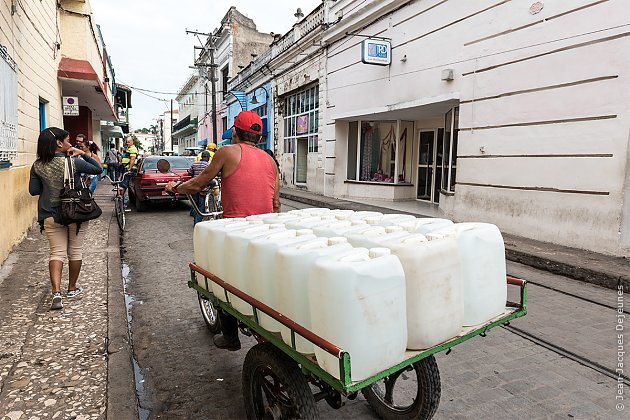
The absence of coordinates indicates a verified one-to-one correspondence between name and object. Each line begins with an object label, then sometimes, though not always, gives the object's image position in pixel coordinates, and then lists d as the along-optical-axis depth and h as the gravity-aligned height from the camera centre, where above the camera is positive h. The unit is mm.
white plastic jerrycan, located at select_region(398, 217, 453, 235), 2590 -389
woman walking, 4273 -378
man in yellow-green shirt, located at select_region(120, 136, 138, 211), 11808 -140
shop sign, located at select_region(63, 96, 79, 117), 13367 +1472
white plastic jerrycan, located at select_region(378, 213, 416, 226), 2880 -396
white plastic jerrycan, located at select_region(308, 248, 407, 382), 1799 -626
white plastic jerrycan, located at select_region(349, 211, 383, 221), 3095 -401
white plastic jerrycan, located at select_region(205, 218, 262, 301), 2828 -582
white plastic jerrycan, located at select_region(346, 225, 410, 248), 2258 -409
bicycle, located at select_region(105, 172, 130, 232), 9016 -1069
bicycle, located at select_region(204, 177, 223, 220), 8500 -854
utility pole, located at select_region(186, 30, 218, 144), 27453 +6933
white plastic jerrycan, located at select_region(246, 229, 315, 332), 2301 -592
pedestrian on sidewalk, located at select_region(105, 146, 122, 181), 13219 -199
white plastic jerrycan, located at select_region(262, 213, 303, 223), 3104 -432
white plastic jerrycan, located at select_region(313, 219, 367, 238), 2629 -423
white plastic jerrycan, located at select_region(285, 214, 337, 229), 2886 -428
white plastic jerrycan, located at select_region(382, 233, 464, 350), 2039 -598
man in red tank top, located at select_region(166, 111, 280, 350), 3482 -131
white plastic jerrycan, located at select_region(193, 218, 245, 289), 3033 -583
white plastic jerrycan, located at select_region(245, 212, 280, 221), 3254 -441
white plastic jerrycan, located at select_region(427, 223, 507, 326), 2342 -590
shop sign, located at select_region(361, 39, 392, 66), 11617 +2895
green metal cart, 1901 -1092
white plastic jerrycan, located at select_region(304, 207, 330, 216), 3416 -414
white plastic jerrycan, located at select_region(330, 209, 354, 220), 3228 -408
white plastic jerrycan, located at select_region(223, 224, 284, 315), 2576 -594
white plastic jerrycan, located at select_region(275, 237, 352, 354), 2068 -587
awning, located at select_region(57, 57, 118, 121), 12688 +2246
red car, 11055 -673
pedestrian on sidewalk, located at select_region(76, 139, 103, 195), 7321 +139
